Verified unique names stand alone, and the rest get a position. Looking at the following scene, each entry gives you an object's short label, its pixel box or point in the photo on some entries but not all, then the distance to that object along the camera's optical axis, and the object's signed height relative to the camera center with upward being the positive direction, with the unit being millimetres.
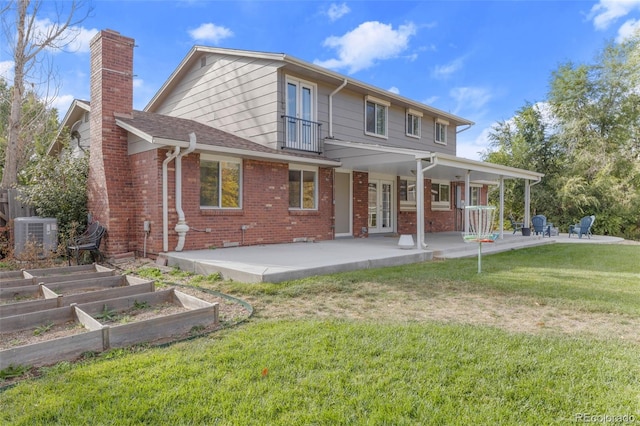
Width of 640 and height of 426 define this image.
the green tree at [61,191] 8430 +627
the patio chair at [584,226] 15352 -343
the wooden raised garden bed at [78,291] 4000 -953
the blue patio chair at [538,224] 14453 -242
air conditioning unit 7738 -329
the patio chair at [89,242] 7656 -532
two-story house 8445 +1605
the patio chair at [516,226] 15842 -357
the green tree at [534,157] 20797 +3521
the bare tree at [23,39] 9641 +4797
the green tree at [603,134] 19656 +4948
